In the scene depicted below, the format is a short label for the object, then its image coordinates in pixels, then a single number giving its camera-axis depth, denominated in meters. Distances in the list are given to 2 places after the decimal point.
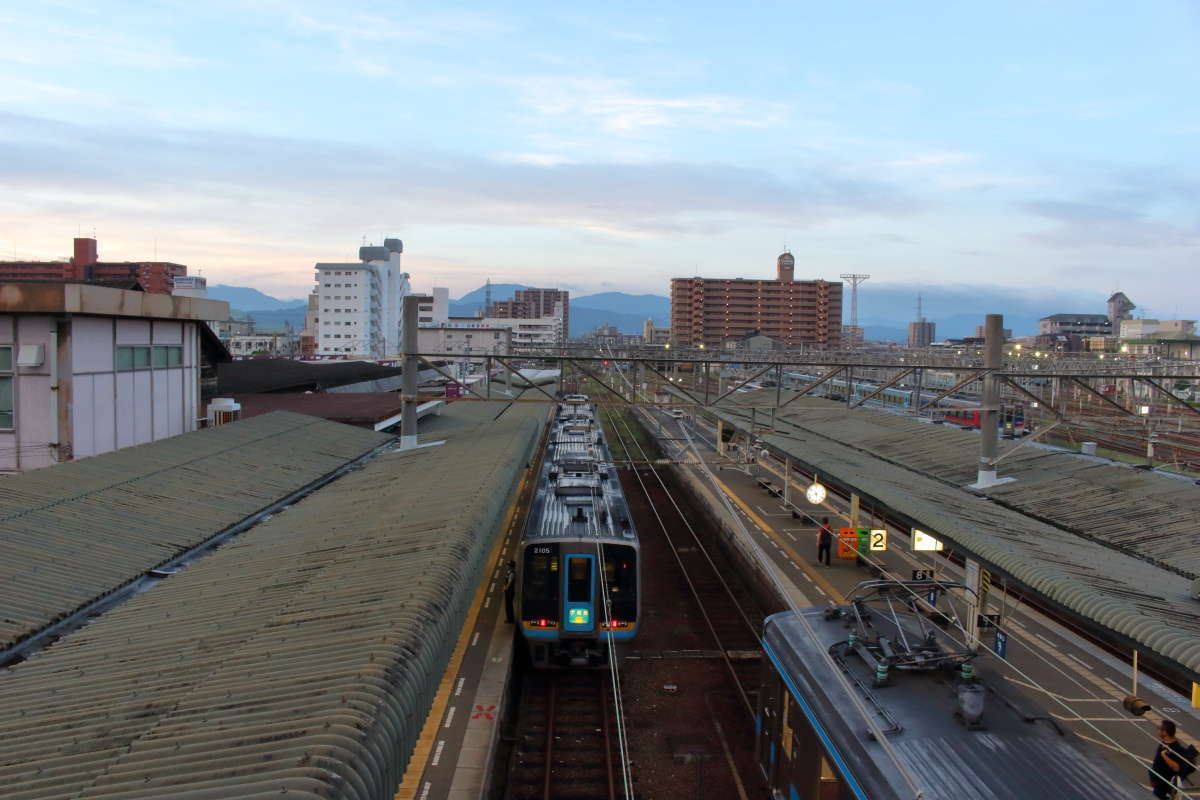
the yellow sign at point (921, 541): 13.15
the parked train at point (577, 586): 11.42
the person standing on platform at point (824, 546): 18.02
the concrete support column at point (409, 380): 18.23
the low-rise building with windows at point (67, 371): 13.58
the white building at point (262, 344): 102.25
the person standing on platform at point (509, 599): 13.70
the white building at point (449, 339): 86.44
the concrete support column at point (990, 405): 16.56
